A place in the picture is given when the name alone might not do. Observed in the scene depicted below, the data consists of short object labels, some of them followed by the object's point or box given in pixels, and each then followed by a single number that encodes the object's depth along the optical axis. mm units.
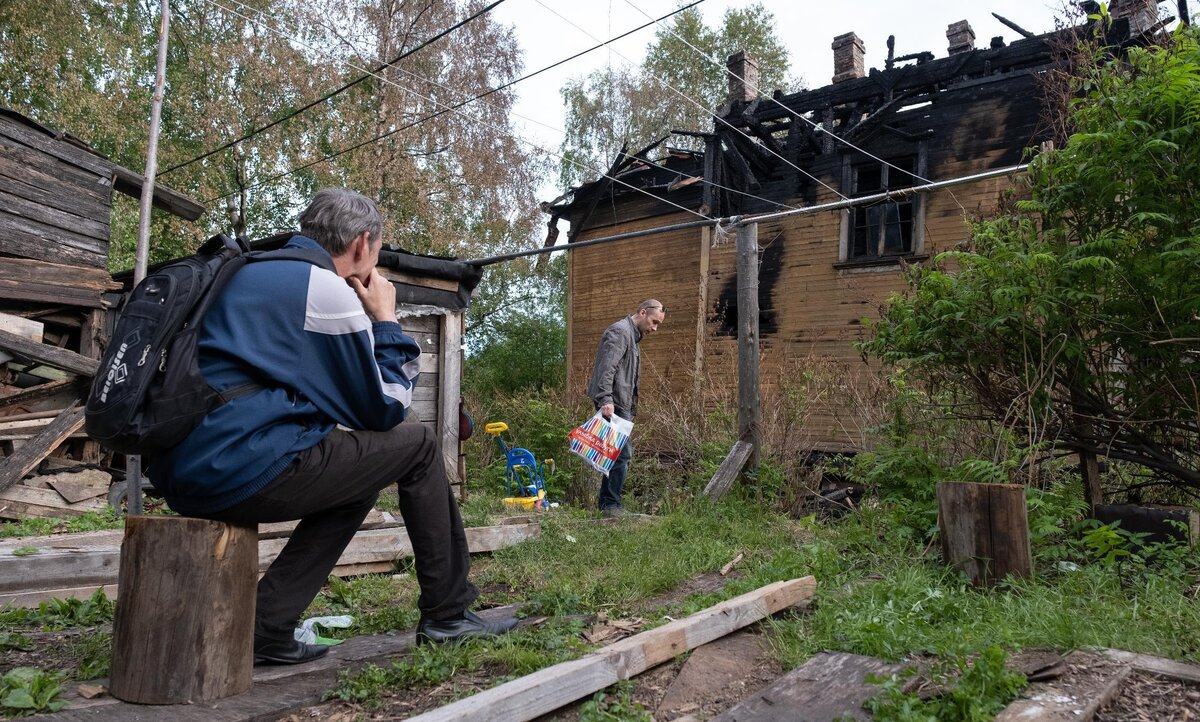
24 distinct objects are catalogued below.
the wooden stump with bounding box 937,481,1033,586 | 4371
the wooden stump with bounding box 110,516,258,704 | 2596
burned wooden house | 14844
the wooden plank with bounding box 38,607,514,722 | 2486
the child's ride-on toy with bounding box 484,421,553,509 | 10273
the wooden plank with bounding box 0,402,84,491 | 8273
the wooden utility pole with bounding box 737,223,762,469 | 8094
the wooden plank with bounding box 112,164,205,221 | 10430
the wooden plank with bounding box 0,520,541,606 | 4359
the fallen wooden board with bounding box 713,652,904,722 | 2705
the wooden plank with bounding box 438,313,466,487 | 10008
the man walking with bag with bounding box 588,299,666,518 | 7734
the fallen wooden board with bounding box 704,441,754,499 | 7543
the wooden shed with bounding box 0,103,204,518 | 8641
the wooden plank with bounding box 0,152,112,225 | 9078
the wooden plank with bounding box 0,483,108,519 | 8298
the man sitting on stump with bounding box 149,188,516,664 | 2676
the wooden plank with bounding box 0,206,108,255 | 8953
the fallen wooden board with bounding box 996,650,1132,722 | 2543
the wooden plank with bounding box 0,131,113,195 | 9141
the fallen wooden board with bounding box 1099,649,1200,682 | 2896
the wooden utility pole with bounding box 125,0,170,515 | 8375
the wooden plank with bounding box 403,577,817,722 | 2486
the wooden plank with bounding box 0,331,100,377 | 8580
